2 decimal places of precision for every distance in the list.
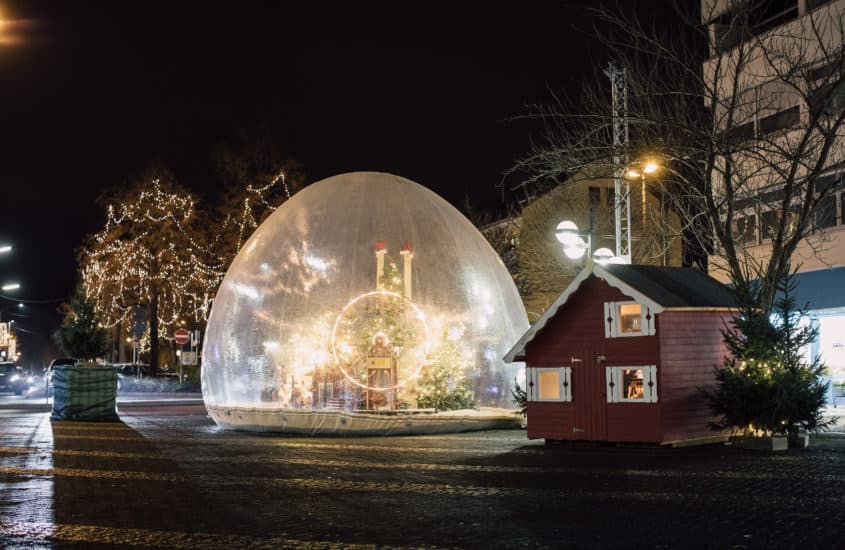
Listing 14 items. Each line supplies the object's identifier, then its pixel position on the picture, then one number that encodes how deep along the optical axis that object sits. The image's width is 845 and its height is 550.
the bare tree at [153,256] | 43.25
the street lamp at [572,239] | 20.36
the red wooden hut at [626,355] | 16.48
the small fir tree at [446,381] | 20.83
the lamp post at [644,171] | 18.43
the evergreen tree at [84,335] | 27.88
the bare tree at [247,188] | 41.97
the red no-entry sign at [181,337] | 39.88
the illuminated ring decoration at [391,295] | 20.69
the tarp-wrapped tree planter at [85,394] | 25.22
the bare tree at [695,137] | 17.03
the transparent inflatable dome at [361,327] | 20.69
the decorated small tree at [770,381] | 15.95
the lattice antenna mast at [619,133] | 18.12
